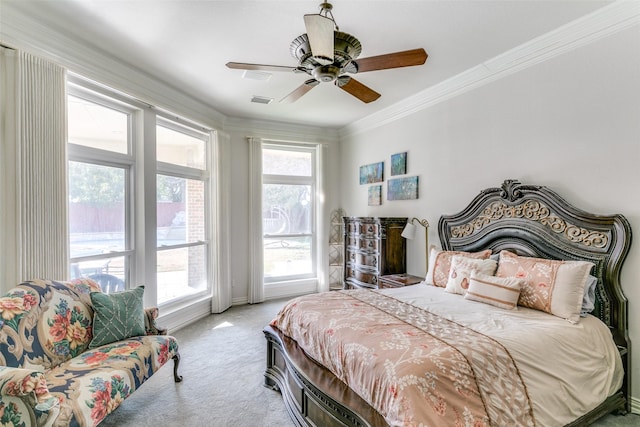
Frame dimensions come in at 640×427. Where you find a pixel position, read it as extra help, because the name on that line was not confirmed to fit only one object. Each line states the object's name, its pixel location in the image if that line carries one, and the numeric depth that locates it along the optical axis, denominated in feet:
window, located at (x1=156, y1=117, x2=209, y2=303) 12.85
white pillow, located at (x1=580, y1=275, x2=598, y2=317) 7.41
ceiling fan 5.59
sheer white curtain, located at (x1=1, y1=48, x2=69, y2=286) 7.47
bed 5.03
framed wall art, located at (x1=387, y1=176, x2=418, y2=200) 13.53
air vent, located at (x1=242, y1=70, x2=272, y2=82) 10.54
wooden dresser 13.47
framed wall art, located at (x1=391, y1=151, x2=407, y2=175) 14.06
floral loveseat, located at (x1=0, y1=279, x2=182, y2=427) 4.81
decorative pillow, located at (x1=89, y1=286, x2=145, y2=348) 7.63
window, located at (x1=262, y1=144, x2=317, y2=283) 17.61
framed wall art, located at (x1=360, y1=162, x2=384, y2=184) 15.52
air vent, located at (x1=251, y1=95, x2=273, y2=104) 13.30
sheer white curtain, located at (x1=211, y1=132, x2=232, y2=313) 15.17
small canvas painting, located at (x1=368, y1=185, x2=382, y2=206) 15.61
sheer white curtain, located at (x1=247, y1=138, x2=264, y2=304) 16.61
